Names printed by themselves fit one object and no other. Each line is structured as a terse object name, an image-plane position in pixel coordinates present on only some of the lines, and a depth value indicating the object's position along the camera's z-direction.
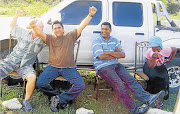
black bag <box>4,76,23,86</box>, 4.29
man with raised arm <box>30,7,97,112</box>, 3.51
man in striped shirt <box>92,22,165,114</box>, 3.48
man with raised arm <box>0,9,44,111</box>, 3.62
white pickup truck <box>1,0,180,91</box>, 4.13
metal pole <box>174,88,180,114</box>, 3.03
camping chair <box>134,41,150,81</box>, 4.21
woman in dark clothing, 3.87
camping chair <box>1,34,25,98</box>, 3.70
